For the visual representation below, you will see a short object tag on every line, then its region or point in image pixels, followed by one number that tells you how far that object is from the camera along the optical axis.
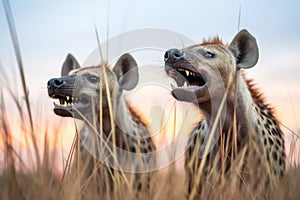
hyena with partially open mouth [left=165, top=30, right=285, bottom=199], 4.00
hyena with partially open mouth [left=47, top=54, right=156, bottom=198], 4.42
